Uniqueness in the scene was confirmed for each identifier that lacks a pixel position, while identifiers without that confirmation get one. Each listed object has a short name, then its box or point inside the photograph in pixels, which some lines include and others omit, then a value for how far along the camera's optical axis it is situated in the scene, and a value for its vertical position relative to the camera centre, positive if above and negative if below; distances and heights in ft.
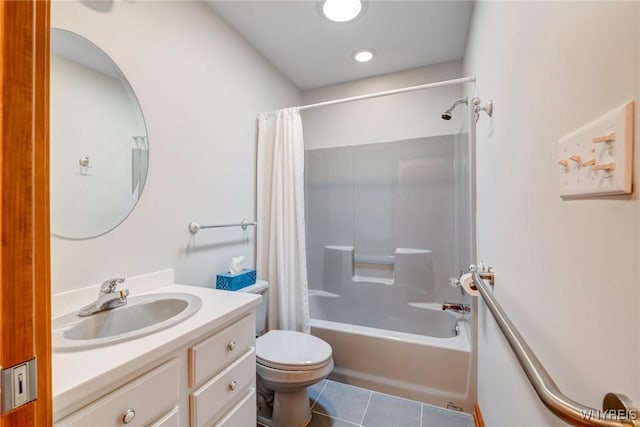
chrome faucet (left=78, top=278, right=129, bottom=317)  3.05 -1.02
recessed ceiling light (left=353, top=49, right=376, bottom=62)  6.65 +4.09
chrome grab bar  1.18 -1.00
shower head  5.50 +2.15
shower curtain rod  4.94 +2.60
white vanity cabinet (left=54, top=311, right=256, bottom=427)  2.06 -1.68
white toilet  4.28 -2.55
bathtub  5.12 -3.08
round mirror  3.12 +0.96
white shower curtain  6.00 -0.32
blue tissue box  4.93 -1.28
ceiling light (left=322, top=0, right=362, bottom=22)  5.07 +4.05
